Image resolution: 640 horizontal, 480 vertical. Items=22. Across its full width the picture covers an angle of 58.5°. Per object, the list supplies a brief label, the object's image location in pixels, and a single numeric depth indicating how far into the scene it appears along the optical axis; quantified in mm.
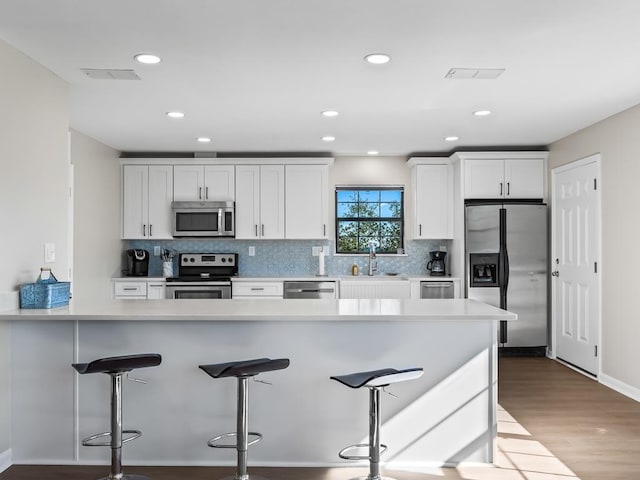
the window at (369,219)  7004
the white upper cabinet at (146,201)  6617
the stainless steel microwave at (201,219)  6559
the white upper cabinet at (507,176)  6336
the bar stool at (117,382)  2783
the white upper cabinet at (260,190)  6625
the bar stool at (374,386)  2664
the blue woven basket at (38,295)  3244
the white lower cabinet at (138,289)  6406
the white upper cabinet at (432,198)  6652
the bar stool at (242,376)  2732
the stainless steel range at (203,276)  6375
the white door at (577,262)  5219
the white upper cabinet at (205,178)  6625
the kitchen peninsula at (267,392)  3254
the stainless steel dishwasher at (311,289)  6406
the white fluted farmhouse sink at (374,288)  6398
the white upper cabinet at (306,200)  6629
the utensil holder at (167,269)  6695
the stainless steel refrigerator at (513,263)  6188
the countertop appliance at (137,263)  6652
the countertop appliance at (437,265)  6703
